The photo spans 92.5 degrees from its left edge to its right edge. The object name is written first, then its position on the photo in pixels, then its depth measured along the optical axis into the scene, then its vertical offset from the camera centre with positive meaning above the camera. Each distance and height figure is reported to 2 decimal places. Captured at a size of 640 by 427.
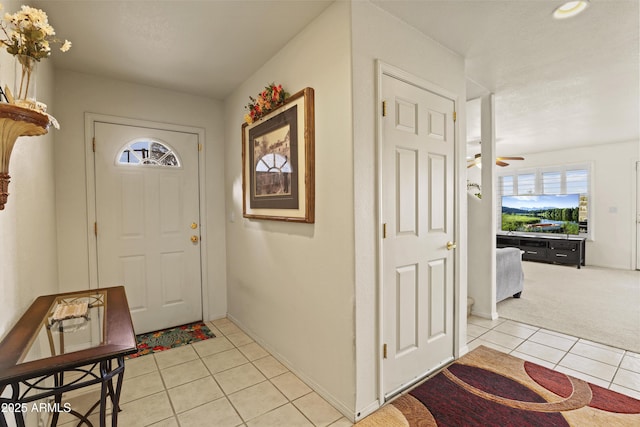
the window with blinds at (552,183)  6.39 +0.51
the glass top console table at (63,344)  1.02 -0.53
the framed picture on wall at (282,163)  2.08 +0.36
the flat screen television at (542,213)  6.50 -0.17
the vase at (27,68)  1.12 +0.54
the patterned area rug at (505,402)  1.80 -1.26
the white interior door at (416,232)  2.00 -0.18
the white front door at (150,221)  2.89 -0.11
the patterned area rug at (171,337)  2.81 -1.26
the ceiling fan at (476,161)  4.13 +0.63
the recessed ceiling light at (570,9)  1.87 +1.24
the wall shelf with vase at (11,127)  1.05 +0.31
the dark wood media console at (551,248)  6.07 -0.89
